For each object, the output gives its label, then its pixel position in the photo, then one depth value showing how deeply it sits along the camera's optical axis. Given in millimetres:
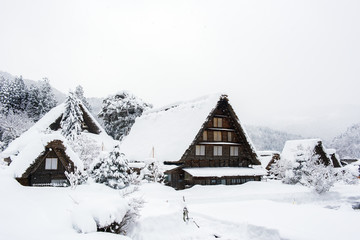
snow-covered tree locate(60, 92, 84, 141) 35938
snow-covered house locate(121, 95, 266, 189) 28172
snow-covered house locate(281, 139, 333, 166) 43719
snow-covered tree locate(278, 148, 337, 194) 28698
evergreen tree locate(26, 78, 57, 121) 61125
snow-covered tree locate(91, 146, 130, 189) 22812
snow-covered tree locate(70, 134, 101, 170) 31503
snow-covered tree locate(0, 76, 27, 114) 58112
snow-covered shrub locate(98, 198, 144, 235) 11688
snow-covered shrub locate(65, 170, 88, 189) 22584
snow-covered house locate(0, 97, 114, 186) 20984
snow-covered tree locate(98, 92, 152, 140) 53469
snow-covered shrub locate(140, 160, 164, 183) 27977
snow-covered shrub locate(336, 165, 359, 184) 38206
